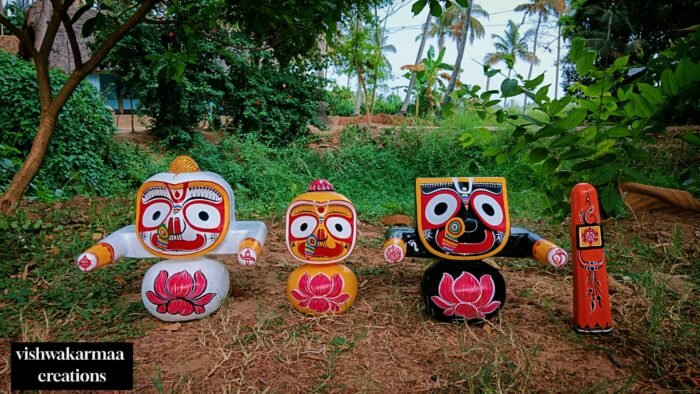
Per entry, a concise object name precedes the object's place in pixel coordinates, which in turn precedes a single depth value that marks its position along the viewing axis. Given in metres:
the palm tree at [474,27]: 32.71
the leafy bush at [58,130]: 5.74
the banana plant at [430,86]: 12.01
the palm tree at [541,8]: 28.83
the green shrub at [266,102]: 8.15
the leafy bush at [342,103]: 15.36
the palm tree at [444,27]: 27.02
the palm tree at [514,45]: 34.09
